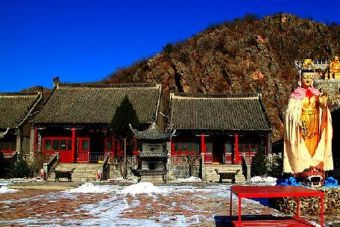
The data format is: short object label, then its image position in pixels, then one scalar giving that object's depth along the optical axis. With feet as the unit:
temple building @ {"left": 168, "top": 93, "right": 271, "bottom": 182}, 118.11
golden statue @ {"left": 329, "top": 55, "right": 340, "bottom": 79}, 187.42
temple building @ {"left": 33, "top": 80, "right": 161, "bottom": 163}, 120.88
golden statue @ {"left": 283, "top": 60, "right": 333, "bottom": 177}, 40.76
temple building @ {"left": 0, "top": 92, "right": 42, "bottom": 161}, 122.62
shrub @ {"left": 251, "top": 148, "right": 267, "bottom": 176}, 102.58
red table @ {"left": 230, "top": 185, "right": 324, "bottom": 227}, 28.22
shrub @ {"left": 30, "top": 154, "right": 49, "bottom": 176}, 107.49
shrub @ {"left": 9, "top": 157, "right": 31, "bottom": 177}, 102.94
